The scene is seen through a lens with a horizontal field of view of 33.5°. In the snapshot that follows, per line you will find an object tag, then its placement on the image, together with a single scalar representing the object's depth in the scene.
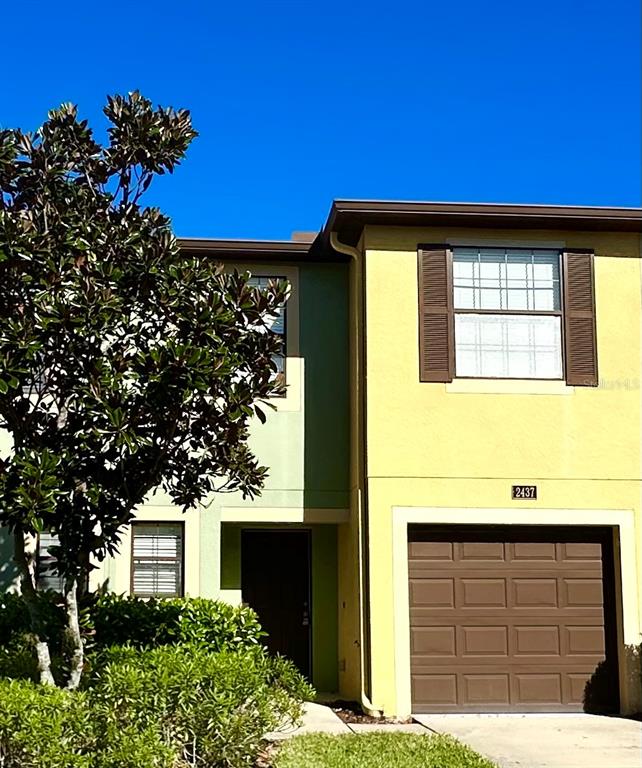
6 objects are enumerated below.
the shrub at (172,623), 12.09
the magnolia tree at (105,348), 8.95
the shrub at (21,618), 11.45
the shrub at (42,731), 8.20
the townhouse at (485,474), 12.88
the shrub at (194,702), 8.47
